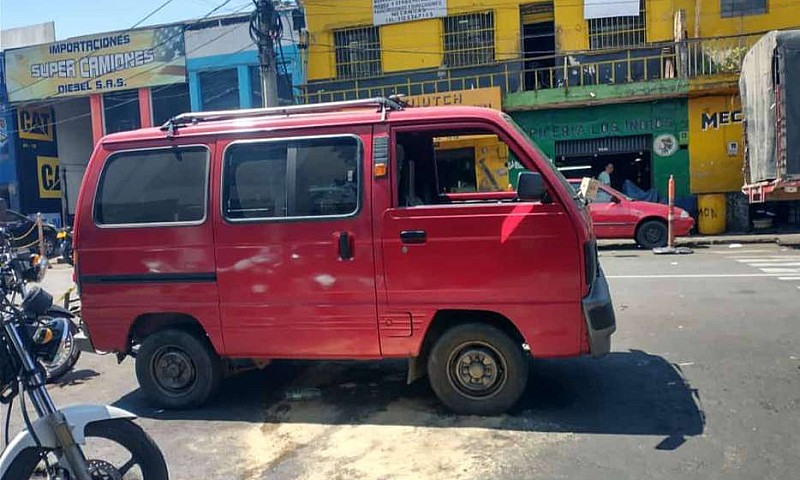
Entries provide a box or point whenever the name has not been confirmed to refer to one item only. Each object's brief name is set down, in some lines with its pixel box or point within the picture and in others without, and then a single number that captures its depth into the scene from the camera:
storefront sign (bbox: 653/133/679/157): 18.42
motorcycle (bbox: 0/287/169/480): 2.76
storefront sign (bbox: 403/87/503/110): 18.69
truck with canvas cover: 11.15
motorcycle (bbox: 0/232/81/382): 3.06
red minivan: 4.32
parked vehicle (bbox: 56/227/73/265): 6.89
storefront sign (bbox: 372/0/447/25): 20.20
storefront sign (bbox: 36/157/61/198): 26.47
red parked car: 13.99
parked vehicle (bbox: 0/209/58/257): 18.28
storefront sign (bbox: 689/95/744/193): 17.92
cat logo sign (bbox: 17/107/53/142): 25.70
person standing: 16.69
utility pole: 14.50
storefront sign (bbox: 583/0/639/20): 18.80
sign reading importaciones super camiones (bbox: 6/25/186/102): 22.89
